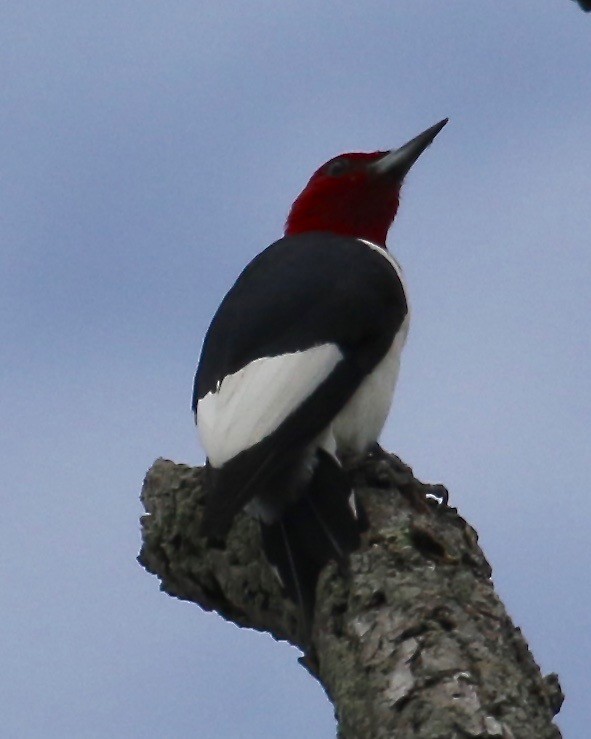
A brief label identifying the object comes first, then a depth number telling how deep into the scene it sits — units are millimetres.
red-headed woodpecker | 7133
